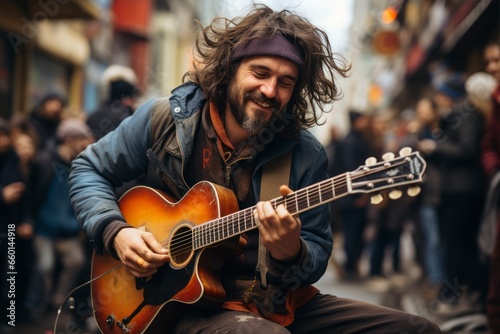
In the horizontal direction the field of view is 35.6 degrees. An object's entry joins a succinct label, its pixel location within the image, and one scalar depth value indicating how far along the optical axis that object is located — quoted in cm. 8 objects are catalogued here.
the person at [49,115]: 807
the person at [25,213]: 683
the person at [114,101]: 615
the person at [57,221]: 722
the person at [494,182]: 500
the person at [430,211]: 842
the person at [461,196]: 720
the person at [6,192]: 647
